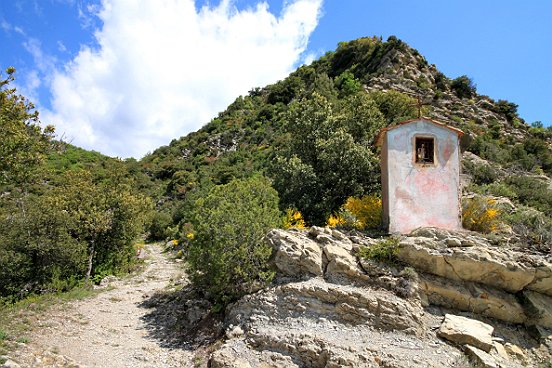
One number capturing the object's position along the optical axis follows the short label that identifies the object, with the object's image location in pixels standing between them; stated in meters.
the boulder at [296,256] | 11.59
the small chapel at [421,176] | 13.18
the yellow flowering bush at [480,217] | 13.57
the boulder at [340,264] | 11.38
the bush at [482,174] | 25.22
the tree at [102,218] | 19.58
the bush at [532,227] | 12.24
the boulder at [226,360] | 9.68
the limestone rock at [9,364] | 8.35
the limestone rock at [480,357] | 9.09
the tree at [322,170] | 19.28
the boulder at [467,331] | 9.76
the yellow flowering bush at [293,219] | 16.80
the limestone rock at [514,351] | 9.98
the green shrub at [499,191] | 21.38
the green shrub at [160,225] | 34.06
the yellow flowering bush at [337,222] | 15.24
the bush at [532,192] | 21.85
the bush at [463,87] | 40.22
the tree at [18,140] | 11.28
